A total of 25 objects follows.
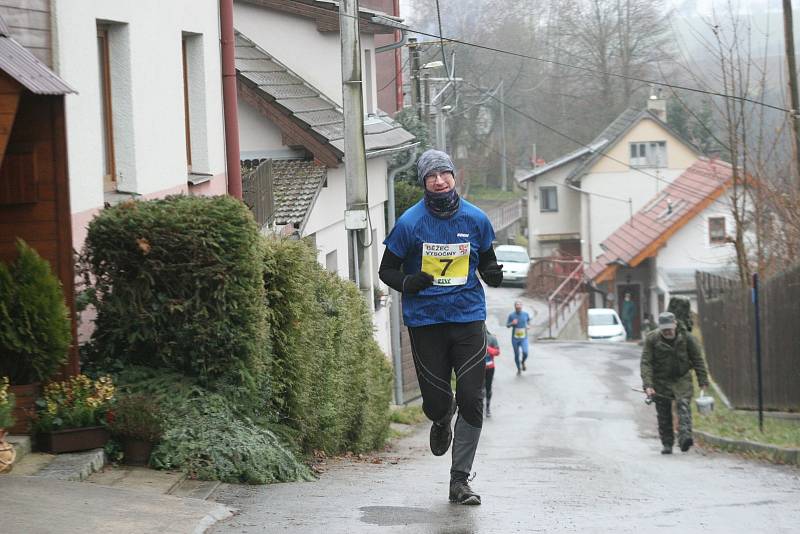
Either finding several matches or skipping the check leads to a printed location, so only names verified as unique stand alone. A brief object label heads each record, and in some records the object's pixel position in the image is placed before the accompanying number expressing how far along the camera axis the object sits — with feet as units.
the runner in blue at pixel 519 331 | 170.79
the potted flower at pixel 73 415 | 39.91
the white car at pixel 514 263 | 324.82
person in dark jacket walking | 79.56
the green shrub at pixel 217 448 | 41.01
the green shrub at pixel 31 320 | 39.07
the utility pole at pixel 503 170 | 435.95
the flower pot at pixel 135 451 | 41.14
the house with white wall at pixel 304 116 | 115.93
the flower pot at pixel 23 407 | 40.02
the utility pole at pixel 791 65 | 102.20
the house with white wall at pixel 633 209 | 268.32
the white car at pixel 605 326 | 246.55
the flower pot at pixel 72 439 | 39.80
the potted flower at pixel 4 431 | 36.20
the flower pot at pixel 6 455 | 36.19
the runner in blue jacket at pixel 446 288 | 38.57
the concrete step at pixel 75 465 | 37.30
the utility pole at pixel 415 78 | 177.44
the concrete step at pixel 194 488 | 38.12
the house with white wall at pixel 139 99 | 51.96
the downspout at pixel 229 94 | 79.65
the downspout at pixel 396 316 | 136.58
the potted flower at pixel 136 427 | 40.78
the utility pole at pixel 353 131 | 83.24
